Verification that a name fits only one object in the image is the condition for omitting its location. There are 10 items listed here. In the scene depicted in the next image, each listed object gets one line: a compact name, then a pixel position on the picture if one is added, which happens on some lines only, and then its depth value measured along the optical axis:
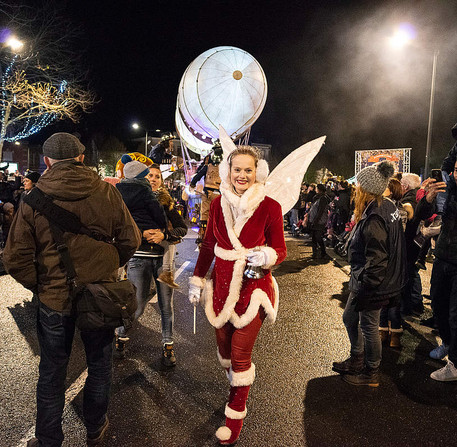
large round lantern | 10.84
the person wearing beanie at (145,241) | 3.56
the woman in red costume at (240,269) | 2.61
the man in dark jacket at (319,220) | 9.87
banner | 18.91
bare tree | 15.80
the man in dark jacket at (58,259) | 2.17
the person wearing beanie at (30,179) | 7.63
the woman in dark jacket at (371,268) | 3.15
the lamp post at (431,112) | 11.80
